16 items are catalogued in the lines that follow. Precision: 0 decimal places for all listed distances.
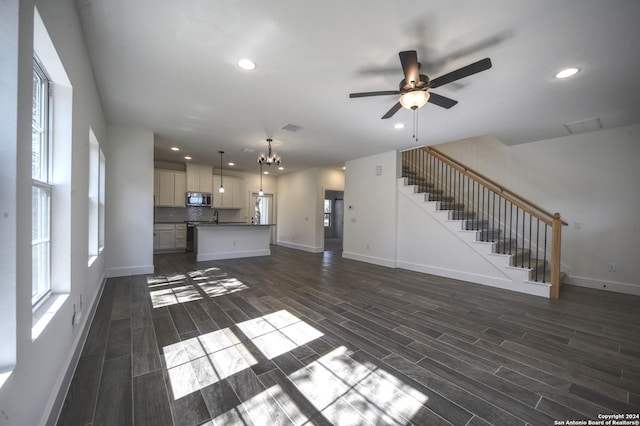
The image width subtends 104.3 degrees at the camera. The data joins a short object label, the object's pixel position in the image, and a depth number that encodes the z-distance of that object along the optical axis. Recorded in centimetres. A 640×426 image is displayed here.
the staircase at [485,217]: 400
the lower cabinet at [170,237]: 722
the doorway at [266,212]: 965
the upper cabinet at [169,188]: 728
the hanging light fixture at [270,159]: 515
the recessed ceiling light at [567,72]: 252
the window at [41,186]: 158
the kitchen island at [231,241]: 612
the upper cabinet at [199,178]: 769
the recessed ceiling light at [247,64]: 248
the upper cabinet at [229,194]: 830
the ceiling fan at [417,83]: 209
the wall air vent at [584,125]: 385
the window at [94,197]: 322
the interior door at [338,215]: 1256
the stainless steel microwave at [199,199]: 779
